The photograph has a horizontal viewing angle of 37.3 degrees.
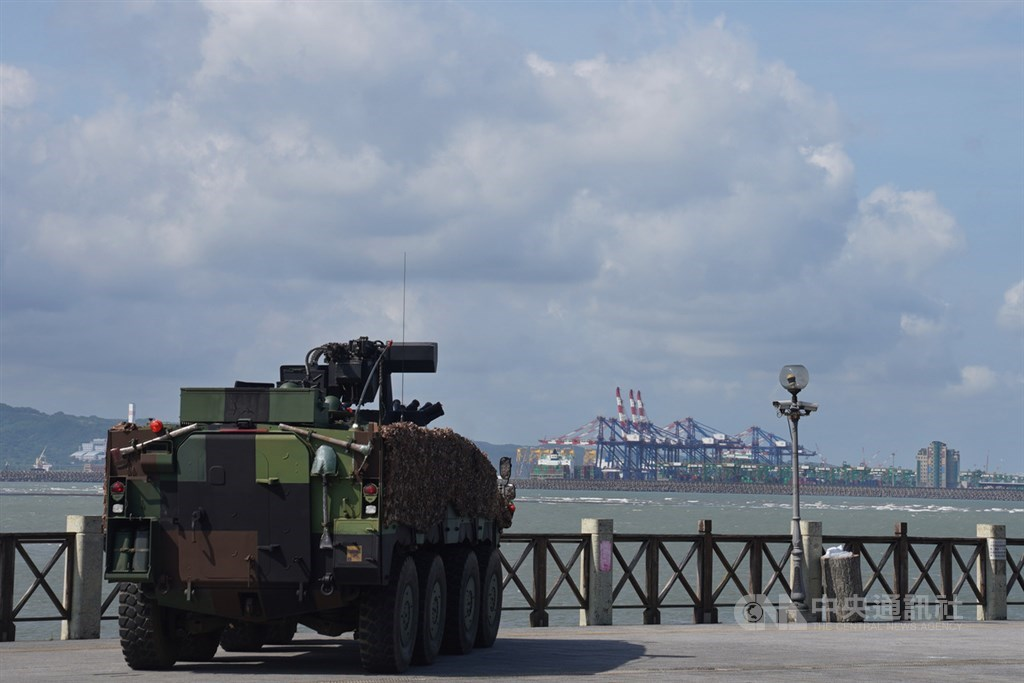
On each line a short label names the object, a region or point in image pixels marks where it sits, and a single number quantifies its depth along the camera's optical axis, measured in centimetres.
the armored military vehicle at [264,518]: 1450
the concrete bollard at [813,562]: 2514
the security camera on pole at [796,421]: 2483
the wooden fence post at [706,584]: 2519
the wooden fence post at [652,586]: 2466
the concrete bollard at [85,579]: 1988
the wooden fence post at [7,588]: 1936
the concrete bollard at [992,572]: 2792
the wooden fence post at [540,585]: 2333
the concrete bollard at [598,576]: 2388
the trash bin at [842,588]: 2488
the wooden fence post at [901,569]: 2631
